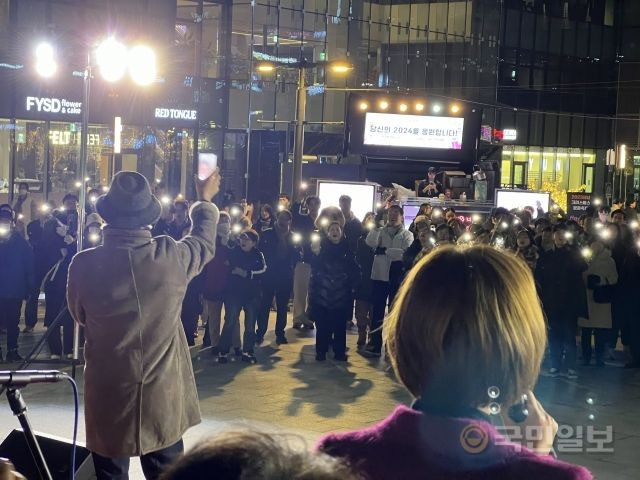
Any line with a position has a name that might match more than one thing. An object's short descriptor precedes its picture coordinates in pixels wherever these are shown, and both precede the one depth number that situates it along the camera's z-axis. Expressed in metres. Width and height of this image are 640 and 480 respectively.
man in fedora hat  4.89
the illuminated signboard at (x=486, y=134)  45.56
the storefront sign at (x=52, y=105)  25.02
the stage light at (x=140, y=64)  15.09
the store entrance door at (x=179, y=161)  29.95
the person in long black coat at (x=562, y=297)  12.34
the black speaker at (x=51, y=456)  5.47
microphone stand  3.36
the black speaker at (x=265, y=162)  35.28
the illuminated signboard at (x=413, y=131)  28.84
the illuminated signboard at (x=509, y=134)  49.91
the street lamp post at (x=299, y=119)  23.95
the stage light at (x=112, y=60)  13.90
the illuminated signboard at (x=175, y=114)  28.27
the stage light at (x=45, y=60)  15.46
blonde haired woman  2.06
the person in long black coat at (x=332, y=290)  13.08
